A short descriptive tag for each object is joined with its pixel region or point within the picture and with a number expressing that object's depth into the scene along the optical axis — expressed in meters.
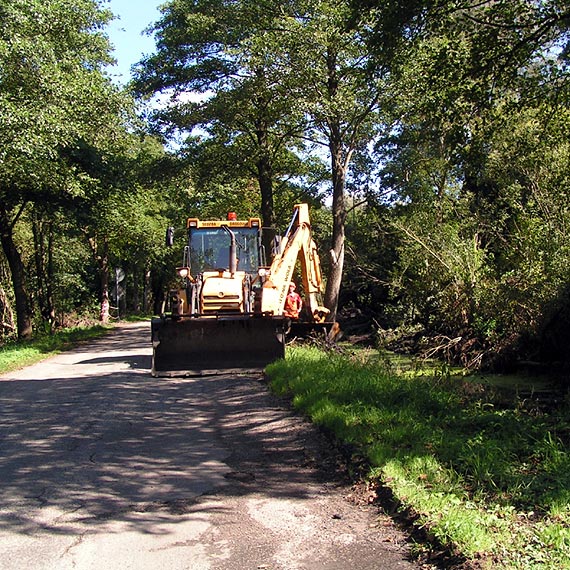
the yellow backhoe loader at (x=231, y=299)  13.98
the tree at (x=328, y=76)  19.83
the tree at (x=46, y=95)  16.27
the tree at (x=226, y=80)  21.62
